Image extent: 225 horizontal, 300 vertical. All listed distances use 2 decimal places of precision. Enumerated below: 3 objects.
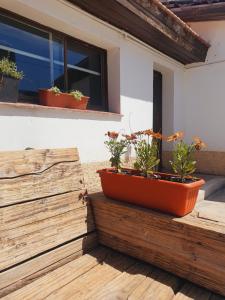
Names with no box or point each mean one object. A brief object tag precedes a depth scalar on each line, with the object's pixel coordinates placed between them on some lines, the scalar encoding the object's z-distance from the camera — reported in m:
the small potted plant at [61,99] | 2.79
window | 2.69
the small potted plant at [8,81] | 2.37
